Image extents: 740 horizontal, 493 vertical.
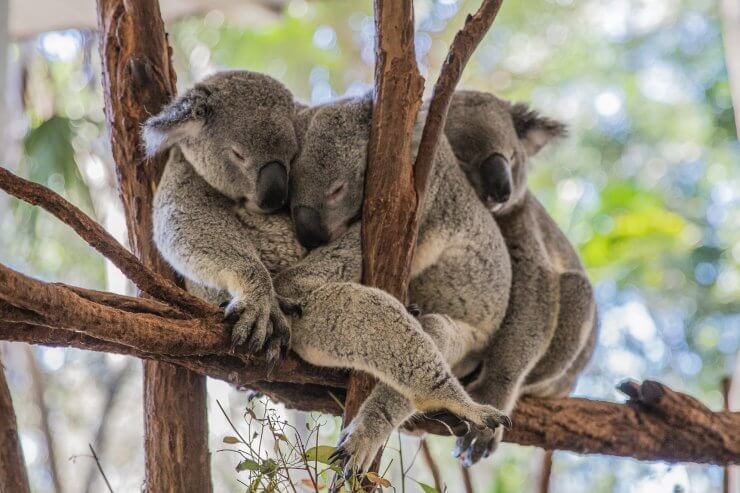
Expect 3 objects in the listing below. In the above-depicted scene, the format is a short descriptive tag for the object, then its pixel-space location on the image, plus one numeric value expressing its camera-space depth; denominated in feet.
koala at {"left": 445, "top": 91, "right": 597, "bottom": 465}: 11.24
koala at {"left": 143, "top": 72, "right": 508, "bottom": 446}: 8.42
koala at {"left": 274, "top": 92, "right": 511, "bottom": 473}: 8.52
